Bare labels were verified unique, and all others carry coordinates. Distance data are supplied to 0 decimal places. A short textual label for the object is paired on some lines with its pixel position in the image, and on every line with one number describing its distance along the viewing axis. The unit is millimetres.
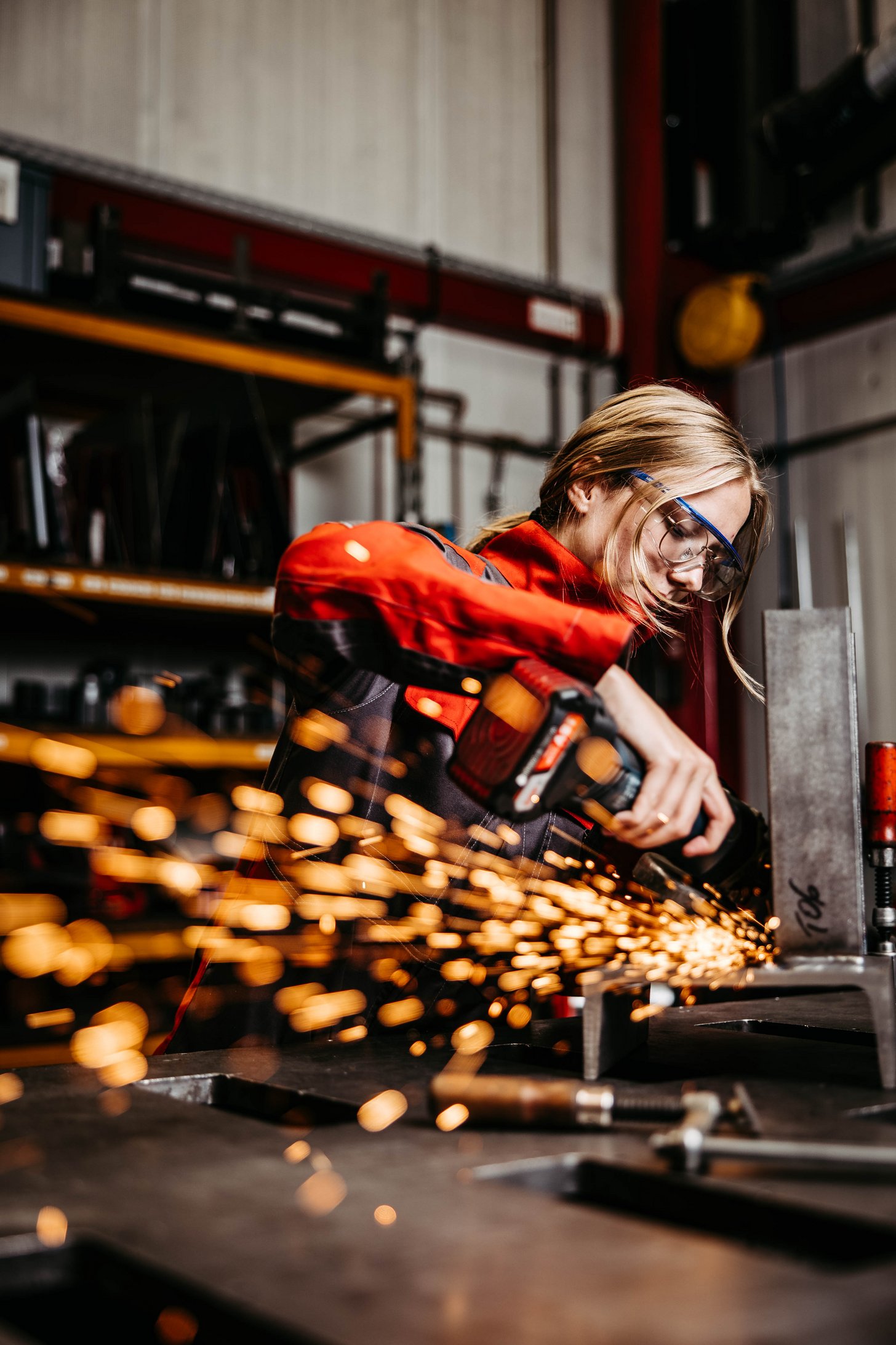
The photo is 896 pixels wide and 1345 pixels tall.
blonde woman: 1146
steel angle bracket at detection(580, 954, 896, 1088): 1014
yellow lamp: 4094
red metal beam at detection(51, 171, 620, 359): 3369
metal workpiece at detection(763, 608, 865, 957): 1049
